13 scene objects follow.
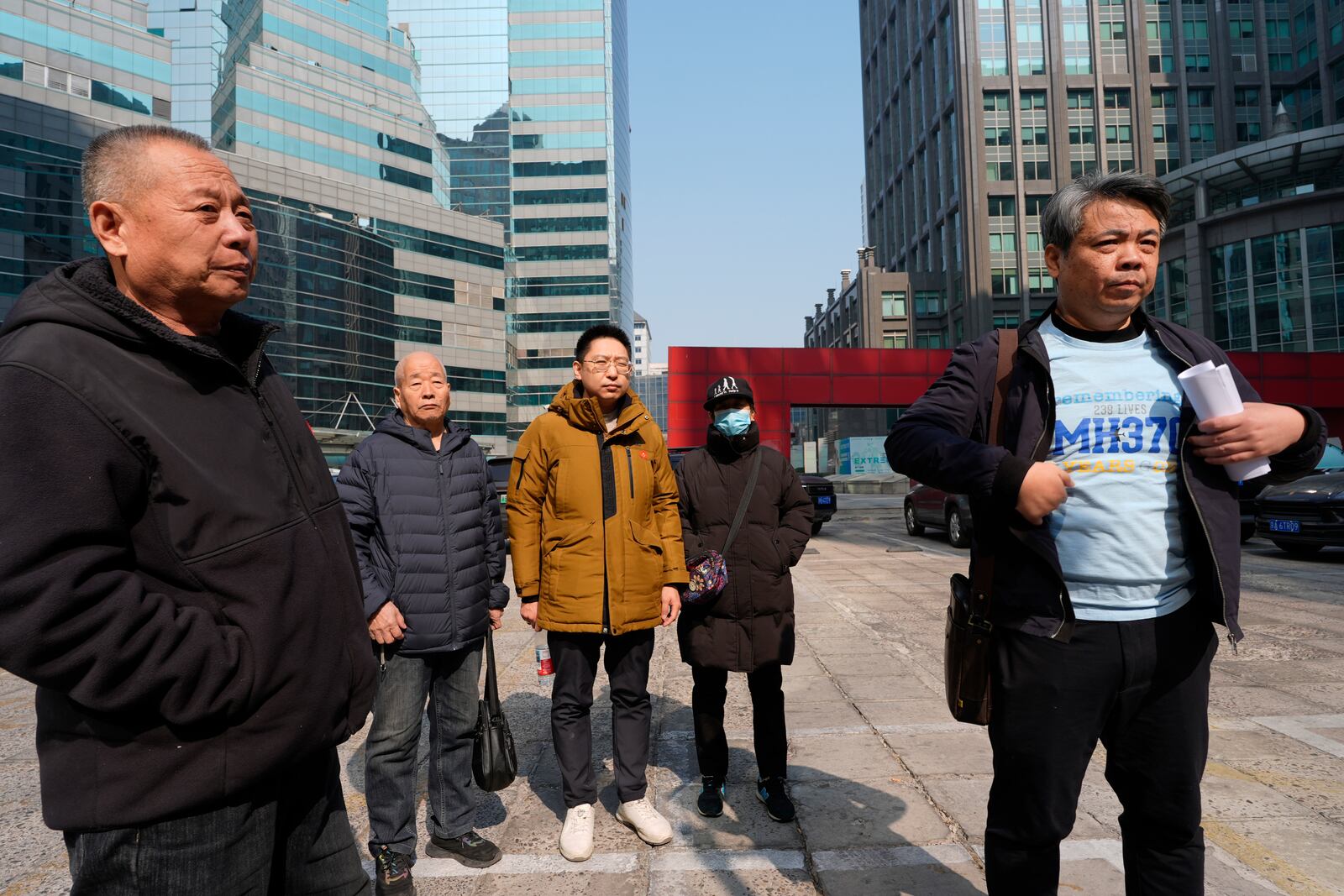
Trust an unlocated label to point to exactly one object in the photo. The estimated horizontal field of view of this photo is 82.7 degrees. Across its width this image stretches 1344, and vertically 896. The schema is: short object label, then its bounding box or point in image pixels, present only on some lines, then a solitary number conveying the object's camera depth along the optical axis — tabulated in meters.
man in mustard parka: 3.14
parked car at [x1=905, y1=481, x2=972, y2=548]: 13.27
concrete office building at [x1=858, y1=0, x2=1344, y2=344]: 48.38
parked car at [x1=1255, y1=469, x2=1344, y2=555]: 9.88
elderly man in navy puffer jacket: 2.90
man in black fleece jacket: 1.17
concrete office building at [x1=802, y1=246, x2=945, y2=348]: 60.00
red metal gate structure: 26.83
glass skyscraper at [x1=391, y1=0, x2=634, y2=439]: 89.31
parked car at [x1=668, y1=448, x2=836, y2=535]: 15.09
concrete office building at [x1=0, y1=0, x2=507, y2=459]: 55.00
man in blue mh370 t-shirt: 1.83
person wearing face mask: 3.37
